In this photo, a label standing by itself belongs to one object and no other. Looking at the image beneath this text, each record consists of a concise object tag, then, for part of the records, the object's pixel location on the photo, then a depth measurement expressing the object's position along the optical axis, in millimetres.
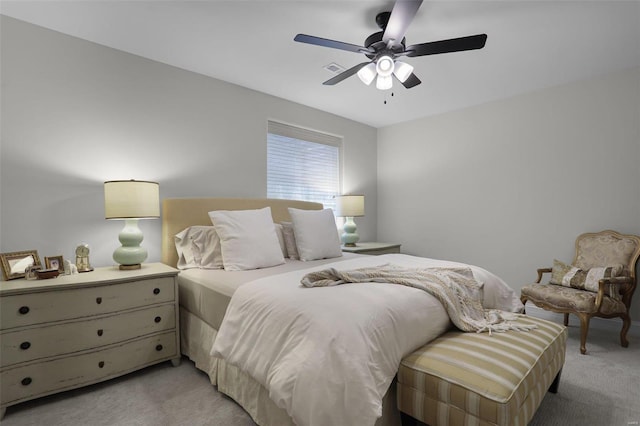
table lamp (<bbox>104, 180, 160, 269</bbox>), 2322
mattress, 2037
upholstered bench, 1235
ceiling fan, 1806
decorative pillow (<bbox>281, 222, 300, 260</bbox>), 3055
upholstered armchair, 2631
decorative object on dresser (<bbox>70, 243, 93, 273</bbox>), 2309
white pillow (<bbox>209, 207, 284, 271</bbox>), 2475
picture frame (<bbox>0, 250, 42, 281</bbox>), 2004
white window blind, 3827
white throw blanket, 1724
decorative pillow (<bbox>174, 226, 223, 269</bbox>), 2604
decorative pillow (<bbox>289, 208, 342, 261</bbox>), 2961
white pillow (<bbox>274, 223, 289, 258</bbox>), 3059
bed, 1230
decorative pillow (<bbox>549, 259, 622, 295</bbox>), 2812
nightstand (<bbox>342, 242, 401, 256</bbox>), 4023
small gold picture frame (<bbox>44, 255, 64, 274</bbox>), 2170
